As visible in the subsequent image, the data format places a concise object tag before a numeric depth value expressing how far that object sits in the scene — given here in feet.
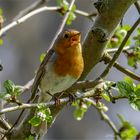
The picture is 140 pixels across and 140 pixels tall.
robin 20.40
